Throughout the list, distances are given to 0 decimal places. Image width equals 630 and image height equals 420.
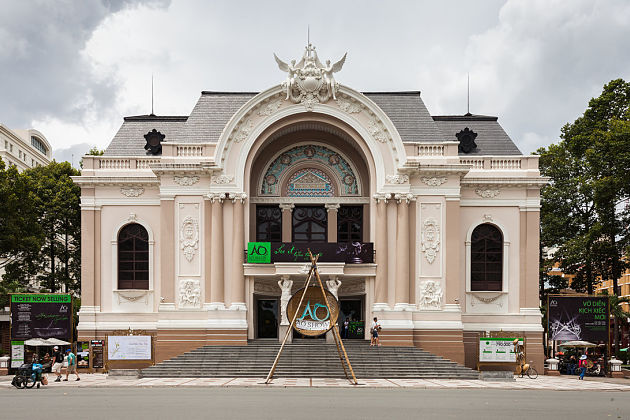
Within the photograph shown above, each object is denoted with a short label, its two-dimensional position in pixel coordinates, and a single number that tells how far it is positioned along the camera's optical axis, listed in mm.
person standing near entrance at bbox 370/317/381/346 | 37125
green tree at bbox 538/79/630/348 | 43438
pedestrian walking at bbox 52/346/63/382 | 33453
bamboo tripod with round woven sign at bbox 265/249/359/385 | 30572
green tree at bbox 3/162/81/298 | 52469
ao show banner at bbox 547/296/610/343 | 38281
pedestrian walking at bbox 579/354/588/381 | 36312
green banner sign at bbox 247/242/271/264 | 39250
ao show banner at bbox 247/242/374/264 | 39312
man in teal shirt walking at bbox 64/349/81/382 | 34103
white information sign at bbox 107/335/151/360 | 34719
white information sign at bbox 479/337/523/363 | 34844
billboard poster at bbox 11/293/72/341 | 37562
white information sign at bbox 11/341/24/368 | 36594
